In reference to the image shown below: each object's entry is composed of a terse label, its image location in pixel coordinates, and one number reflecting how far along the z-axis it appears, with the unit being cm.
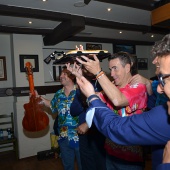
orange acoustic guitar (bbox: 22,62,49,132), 246
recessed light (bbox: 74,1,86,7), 274
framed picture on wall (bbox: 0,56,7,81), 424
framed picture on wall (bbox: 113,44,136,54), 554
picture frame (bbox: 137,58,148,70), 612
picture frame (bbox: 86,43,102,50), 507
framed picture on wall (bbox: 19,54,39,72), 405
